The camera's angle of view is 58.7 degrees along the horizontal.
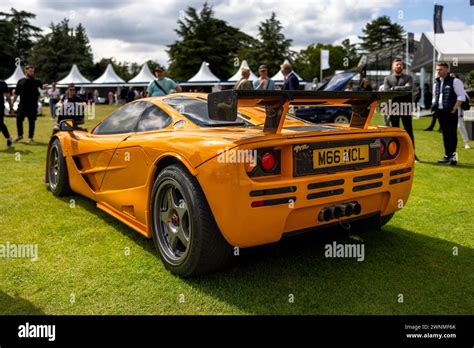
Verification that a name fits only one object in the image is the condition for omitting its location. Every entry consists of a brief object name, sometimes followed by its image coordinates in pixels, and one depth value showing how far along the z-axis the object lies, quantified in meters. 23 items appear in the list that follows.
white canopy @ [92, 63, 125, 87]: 39.94
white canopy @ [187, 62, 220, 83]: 36.62
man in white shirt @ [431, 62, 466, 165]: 7.42
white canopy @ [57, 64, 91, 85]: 40.56
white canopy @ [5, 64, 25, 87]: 39.09
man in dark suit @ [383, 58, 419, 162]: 7.50
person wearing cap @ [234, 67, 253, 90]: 8.09
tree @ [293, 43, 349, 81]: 69.12
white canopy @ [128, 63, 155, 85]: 39.18
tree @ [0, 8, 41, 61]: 73.06
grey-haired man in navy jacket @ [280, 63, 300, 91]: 8.72
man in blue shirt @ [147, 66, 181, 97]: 8.05
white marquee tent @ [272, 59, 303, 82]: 35.04
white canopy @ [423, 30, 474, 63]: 18.45
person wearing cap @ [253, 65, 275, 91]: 8.76
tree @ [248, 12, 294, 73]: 63.78
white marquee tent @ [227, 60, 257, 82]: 33.50
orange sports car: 2.47
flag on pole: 18.17
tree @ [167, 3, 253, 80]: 59.56
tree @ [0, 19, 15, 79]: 61.06
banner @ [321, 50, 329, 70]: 23.80
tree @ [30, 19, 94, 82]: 65.25
